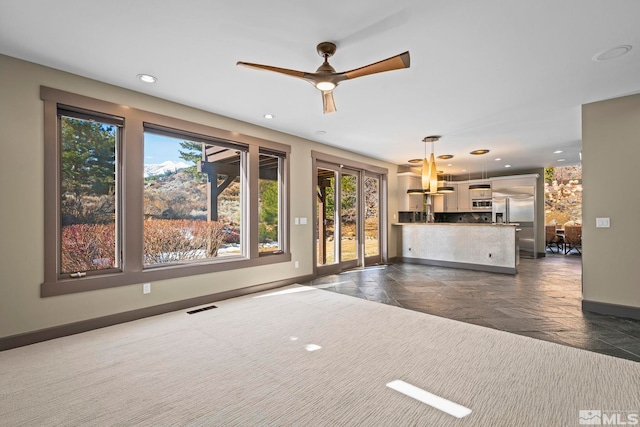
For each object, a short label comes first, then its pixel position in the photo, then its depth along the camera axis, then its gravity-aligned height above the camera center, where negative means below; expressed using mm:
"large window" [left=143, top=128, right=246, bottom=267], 3797 +292
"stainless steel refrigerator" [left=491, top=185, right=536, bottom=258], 8523 +107
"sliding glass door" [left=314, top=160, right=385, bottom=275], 6230 -48
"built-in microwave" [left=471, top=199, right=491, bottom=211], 9344 +351
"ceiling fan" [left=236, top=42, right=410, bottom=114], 2221 +1177
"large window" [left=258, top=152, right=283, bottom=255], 4969 +256
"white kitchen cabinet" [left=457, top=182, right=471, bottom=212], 9672 +574
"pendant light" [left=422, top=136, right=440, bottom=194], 5082 +694
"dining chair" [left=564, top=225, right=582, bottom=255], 9141 -738
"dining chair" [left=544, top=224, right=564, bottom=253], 9683 -794
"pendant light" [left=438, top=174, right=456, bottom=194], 6467 +583
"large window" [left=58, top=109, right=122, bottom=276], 3145 +301
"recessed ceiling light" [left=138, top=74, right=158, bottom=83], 3121 +1529
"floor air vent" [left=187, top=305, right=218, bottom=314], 3725 -1180
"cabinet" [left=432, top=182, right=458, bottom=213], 9883 +454
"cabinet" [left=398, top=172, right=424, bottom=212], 8211 +645
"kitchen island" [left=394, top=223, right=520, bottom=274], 6277 -717
